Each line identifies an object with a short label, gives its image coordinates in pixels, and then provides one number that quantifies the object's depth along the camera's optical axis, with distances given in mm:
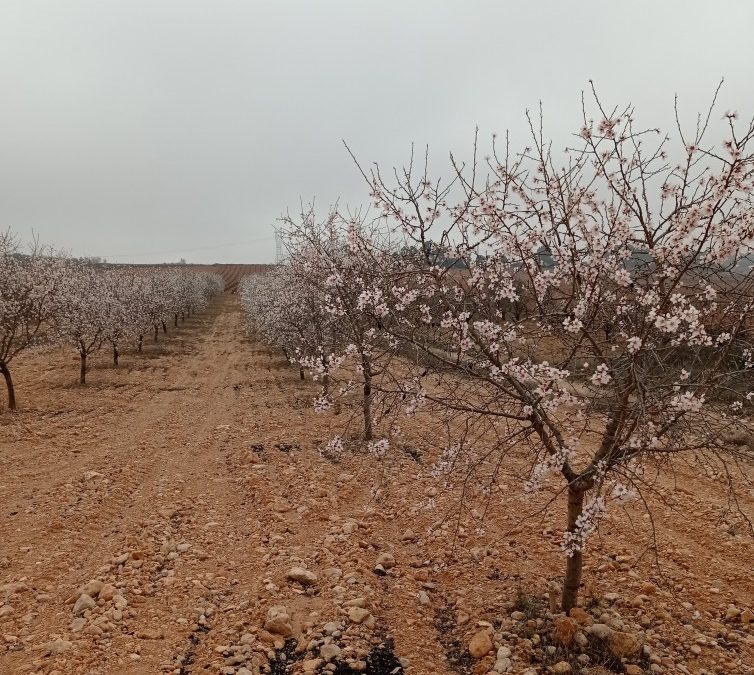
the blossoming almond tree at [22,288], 15742
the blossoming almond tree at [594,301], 4137
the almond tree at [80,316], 20203
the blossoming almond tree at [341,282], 5391
